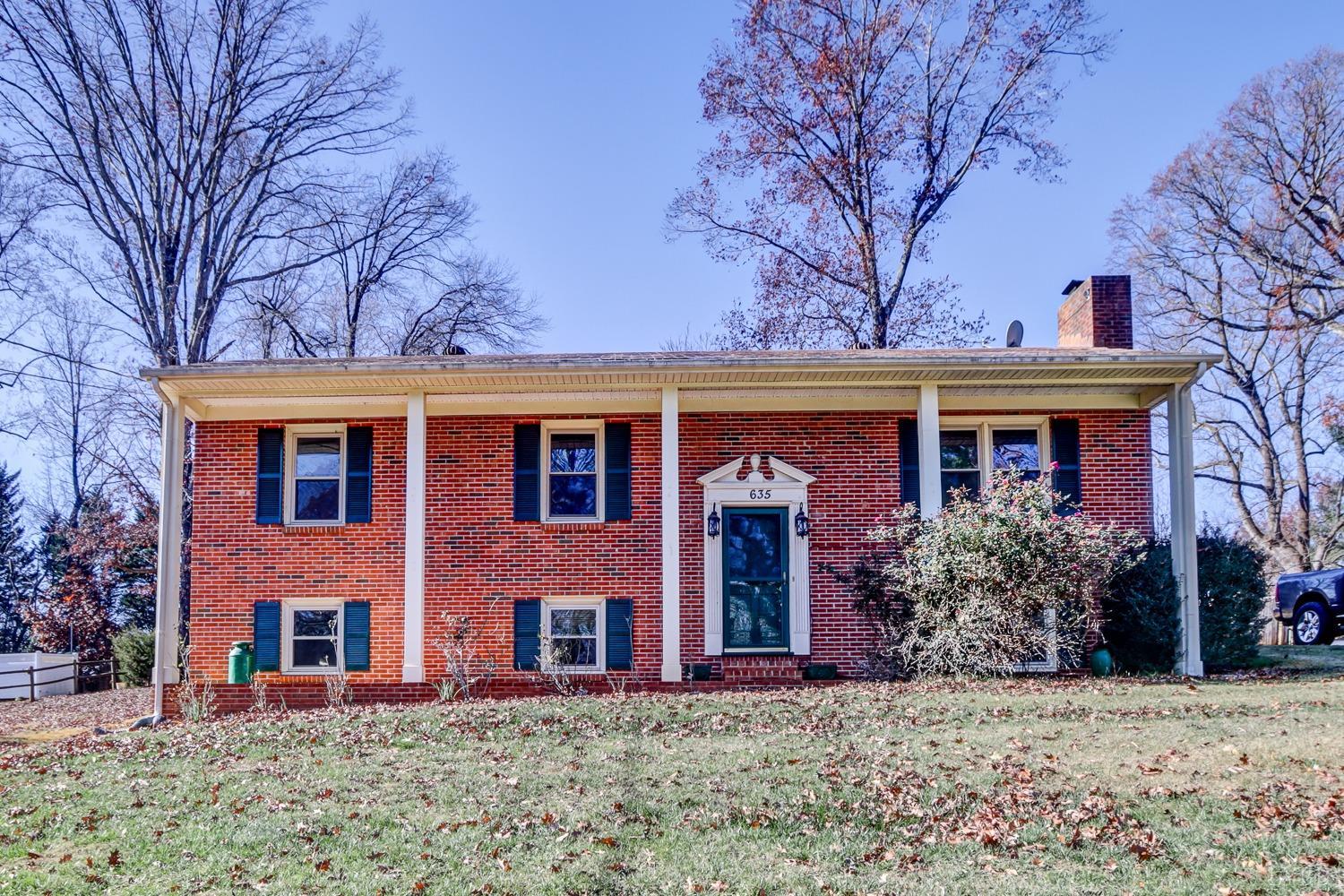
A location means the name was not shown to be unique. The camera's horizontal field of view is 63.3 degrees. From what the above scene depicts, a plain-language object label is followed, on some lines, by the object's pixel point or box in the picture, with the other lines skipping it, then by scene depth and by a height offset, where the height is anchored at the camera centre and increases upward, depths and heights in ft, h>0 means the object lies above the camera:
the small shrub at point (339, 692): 39.60 -4.53
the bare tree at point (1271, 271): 80.43 +22.38
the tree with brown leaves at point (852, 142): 76.54 +30.28
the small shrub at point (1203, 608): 40.73 -1.79
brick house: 43.45 +2.72
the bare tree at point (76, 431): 88.33 +11.75
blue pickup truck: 58.44 -2.37
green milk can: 43.09 -3.84
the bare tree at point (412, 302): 82.53 +21.50
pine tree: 94.43 -0.68
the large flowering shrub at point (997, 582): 37.32 -0.64
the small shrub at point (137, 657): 62.54 -5.04
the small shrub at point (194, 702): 38.93 -4.85
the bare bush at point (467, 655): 41.86 -3.51
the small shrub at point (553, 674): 40.42 -4.12
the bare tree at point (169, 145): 68.39 +27.48
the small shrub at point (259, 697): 40.63 -4.84
